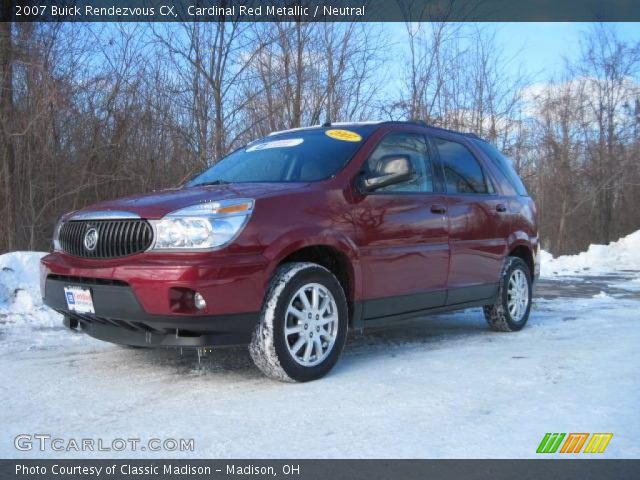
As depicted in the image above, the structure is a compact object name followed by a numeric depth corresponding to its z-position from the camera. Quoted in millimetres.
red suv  3547
